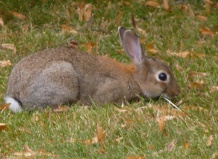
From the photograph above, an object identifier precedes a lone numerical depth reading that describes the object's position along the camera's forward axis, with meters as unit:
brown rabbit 13.81
